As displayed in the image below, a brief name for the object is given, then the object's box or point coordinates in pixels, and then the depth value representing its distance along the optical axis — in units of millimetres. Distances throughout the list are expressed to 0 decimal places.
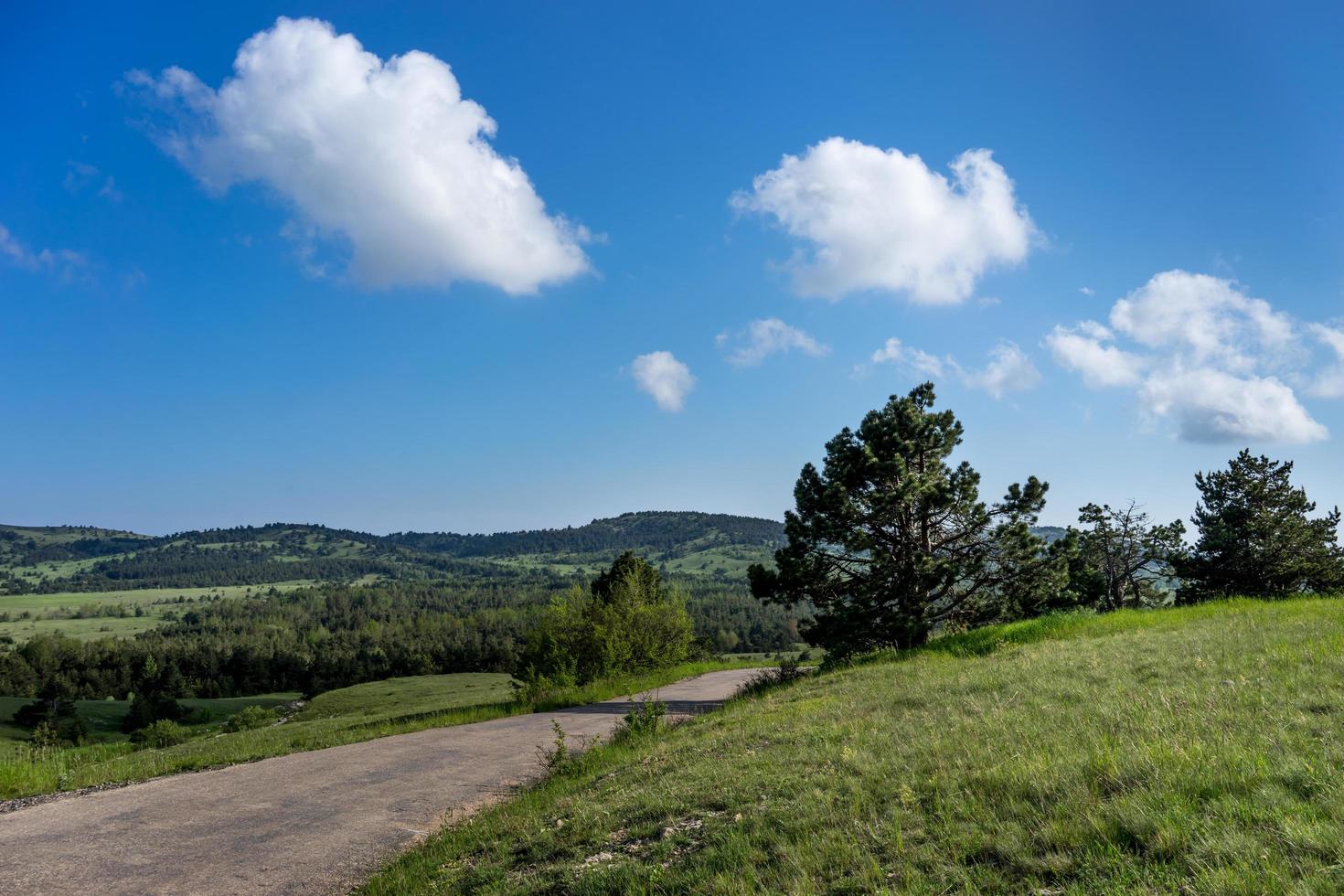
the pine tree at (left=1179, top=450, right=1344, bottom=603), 38906
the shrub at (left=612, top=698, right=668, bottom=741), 13805
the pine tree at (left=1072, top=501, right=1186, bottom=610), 38062
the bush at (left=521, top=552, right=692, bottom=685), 33031
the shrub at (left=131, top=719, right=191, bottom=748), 40275
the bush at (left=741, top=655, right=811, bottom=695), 19969
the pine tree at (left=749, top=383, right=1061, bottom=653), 22938
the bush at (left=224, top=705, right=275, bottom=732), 70431
